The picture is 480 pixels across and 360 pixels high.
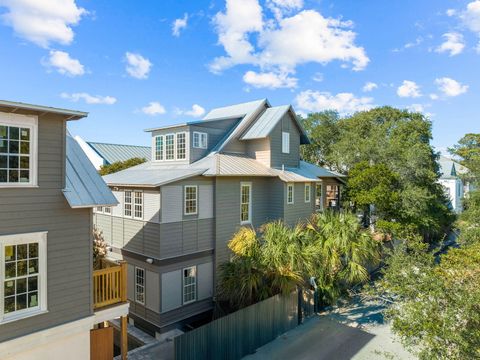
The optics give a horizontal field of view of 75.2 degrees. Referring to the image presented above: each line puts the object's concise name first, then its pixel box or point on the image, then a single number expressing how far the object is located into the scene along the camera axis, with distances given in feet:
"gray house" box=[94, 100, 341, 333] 46.39
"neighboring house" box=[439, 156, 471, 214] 165.99
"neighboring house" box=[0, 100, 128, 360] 24.38
